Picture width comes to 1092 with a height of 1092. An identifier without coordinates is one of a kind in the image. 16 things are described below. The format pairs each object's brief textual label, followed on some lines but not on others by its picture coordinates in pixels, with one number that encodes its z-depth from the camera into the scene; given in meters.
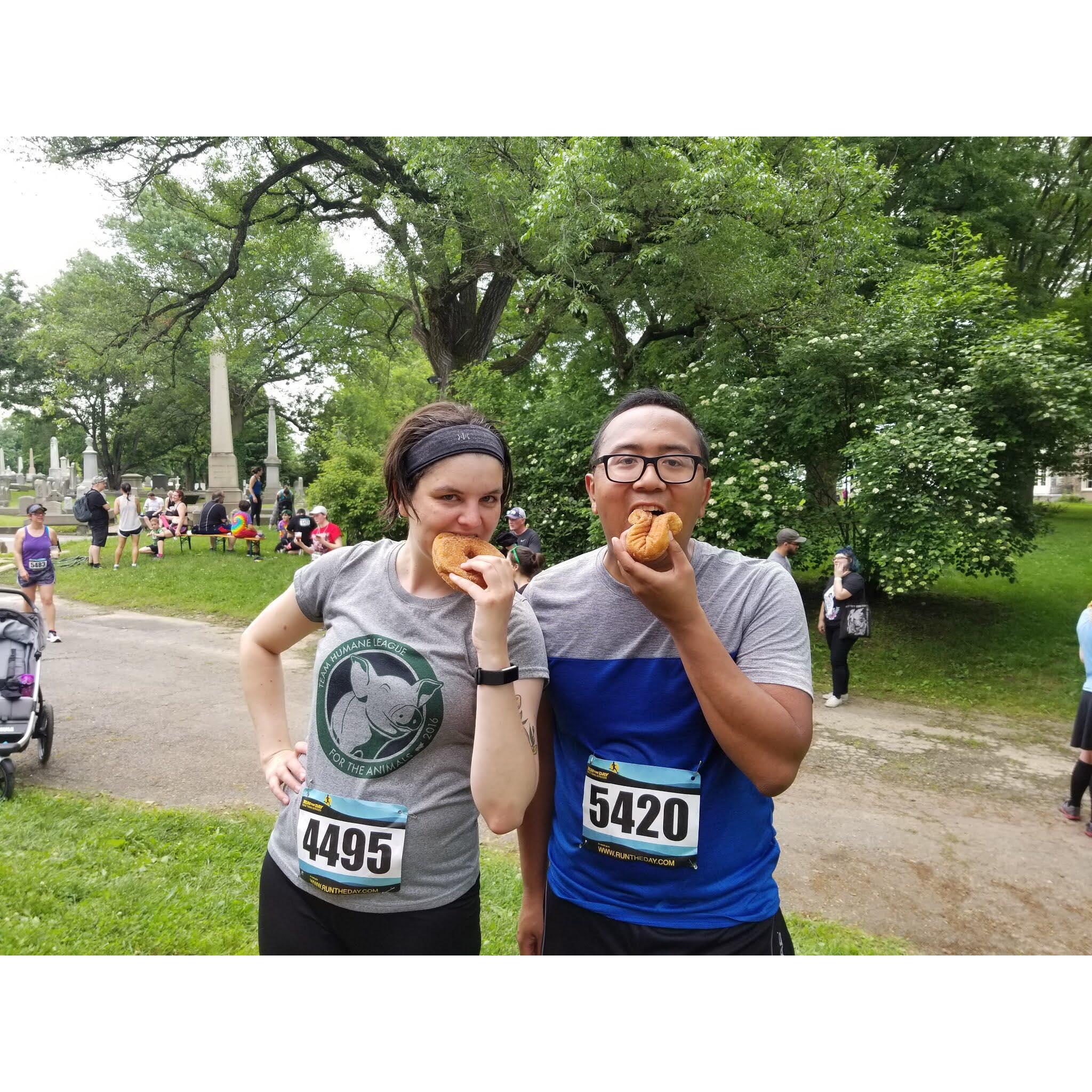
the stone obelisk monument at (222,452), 17.75
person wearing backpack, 13.00
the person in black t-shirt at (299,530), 12.46
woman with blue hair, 7.33
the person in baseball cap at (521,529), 8.09
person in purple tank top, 8.18
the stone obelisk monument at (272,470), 24.45
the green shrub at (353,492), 12.77
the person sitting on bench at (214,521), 15.11
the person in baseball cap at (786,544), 7.77
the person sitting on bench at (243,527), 14.66
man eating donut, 1.45
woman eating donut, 1.51
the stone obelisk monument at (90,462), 23.91
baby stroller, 4.57
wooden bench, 14.38
